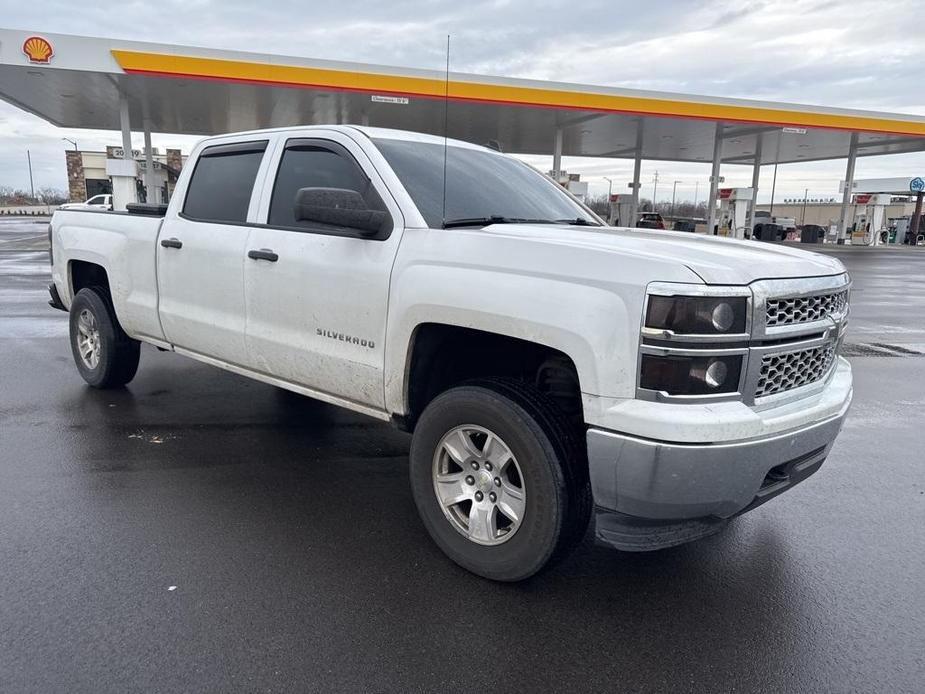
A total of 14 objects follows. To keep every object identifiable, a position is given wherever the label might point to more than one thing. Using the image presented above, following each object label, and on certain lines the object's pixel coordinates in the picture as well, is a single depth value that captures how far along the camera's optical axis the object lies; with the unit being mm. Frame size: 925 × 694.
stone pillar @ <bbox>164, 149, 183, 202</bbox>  52719
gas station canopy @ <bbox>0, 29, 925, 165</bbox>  19859
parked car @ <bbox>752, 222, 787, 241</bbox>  41662
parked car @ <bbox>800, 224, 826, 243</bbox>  46719
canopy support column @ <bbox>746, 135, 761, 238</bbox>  39656
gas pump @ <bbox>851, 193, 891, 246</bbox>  47156
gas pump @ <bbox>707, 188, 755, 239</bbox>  37312
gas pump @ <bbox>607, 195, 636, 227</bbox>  41259
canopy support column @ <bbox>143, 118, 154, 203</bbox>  26616
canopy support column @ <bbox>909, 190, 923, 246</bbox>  51878
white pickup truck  2609
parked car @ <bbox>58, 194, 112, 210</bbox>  34250
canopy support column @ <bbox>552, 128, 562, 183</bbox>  29520
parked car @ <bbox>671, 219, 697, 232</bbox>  37356
